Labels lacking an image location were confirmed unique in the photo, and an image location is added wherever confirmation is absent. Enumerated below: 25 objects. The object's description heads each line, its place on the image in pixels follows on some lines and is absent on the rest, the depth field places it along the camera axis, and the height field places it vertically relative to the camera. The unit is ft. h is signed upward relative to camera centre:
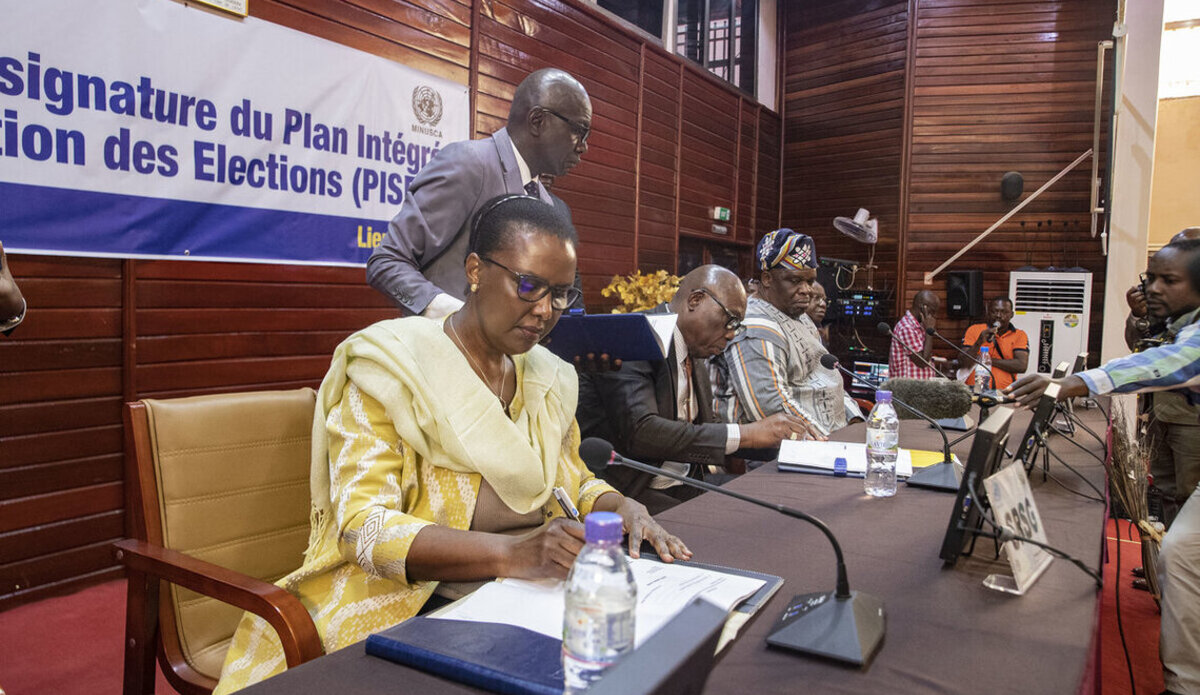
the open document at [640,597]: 3.24 -1.27
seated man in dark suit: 7.73 -0.96
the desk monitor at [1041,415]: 6.30 -0.72
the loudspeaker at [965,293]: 25.02 +1.04
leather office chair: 4.72 -1.37
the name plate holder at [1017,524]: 3.96 -1.10
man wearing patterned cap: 9.47 -0.44
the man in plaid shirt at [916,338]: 20.02 -0.39
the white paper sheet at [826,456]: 6.95 -1.25
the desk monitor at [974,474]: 4.00 -0.80
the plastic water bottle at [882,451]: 6.24 -1.08
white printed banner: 8.92 +2.24
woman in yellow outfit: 3.86 -0.83
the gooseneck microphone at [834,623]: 3.08 -1.26
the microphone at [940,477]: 6.32 -1.27
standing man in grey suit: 6.80 +1.21
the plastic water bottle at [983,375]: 12.75 -0.92
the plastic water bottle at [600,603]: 2.39 -0.89
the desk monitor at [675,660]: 1.53 -0.71
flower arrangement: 17.83 +0.61
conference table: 2.92 -1.35
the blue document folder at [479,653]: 2.70 -1.27
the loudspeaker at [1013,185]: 25.18 +4.58
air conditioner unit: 23.53 +0.47
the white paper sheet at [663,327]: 6.93 -0.09
